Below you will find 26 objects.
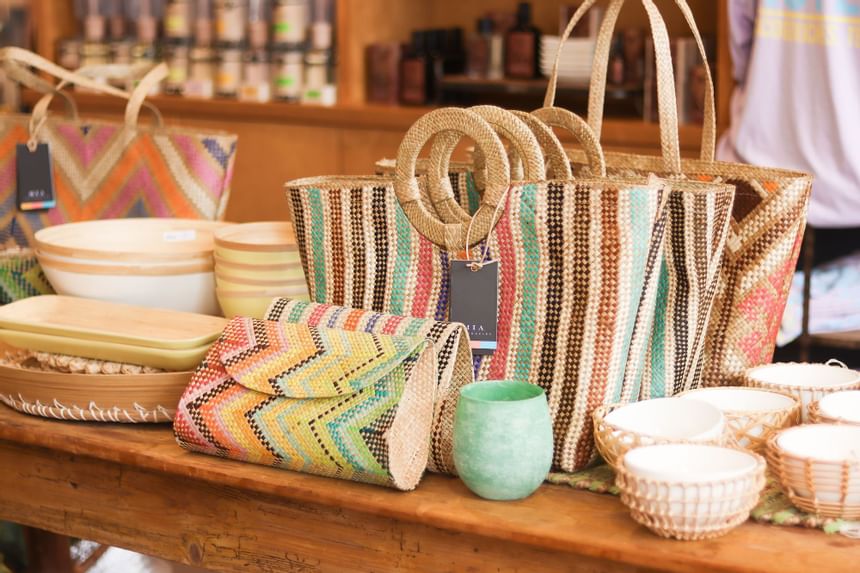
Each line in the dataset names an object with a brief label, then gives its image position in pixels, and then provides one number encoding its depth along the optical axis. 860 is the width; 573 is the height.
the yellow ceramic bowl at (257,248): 2.24
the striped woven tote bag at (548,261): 1.88
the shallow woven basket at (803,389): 1.95
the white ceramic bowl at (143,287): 2.30
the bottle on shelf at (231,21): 4.50
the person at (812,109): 3.02
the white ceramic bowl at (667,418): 1.87
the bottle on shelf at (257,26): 4.50
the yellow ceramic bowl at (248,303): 2.25
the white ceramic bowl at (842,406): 1.87
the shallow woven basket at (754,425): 1.88
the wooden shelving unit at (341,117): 4.21
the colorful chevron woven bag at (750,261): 2.02
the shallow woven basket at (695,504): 1.73
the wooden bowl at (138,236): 2.38
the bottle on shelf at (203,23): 4.62
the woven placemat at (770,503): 1.78
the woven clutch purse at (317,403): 1.88
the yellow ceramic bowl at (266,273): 2.24
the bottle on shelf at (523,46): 4.05
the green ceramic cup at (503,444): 1.83
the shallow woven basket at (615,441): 1.82
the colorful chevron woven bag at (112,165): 2.62
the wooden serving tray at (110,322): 2.08
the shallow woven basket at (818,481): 1.76
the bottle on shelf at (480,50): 4.18
